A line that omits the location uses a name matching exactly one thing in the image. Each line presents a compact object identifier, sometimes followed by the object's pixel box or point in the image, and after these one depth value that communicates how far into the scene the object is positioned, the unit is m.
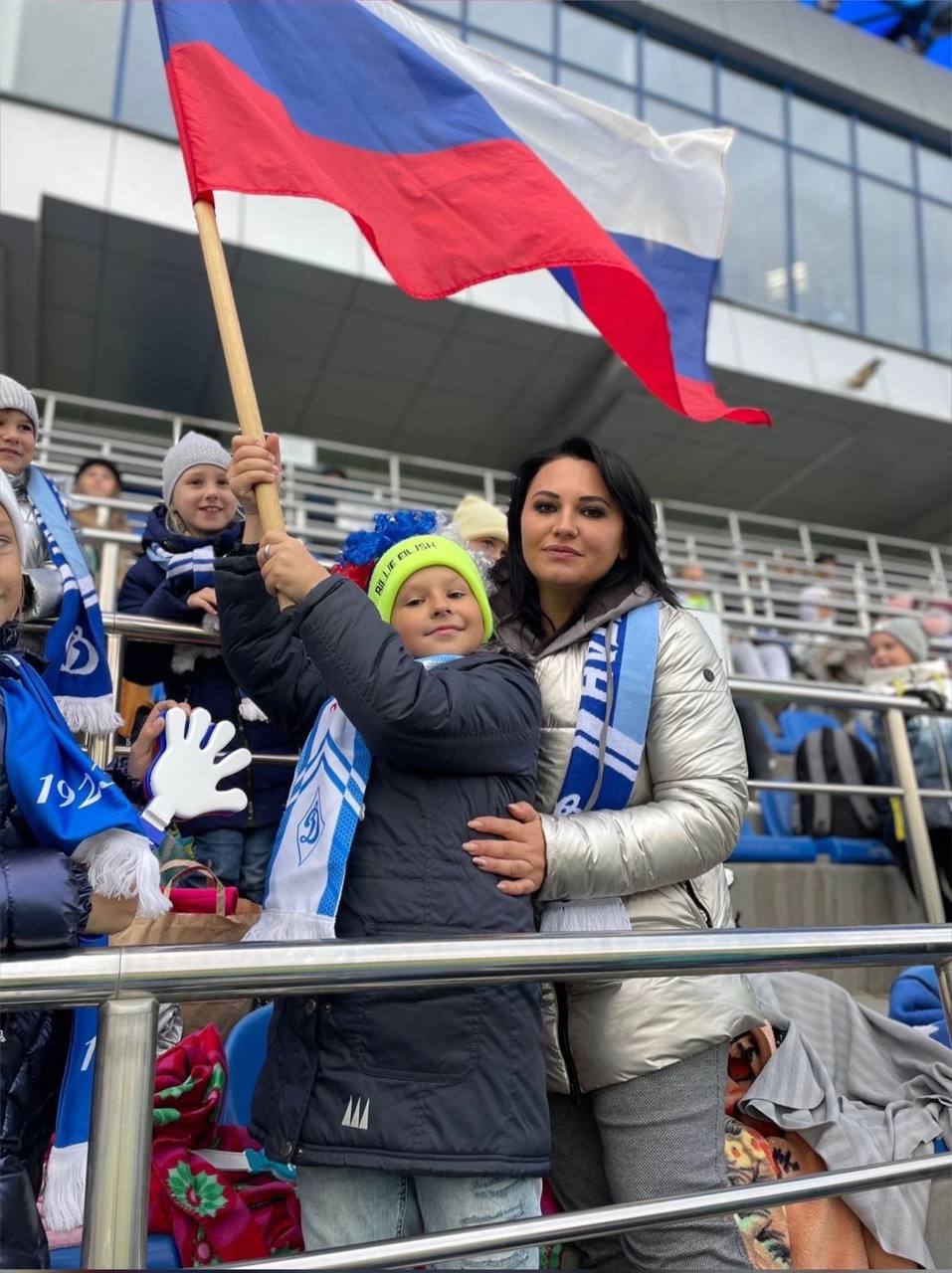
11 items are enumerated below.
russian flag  2.53
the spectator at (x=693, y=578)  9.11
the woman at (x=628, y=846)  1.70
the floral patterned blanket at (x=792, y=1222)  1.94
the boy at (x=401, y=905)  1.48
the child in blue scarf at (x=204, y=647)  2.94
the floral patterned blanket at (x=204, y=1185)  1.83
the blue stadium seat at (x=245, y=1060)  2.24
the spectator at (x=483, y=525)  3.71
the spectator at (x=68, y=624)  2.57
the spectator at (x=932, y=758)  4.43
